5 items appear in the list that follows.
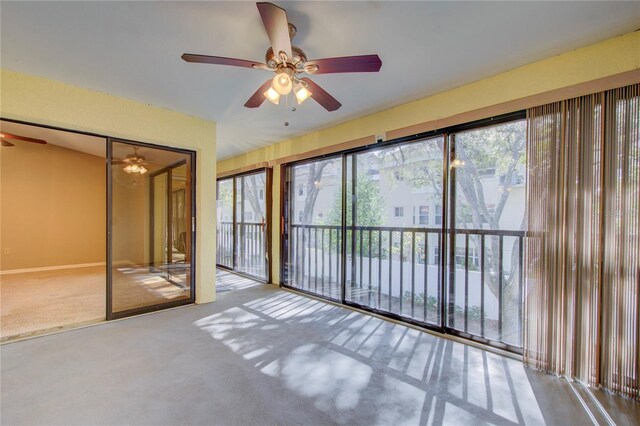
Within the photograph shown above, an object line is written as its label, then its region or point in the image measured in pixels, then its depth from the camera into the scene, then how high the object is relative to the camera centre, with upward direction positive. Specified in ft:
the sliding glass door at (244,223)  17.83 -0.90
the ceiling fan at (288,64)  5.55 +3.25
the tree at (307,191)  14.69 +1.07
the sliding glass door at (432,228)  8.73 -0.66
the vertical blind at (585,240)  6.49 -0.70
